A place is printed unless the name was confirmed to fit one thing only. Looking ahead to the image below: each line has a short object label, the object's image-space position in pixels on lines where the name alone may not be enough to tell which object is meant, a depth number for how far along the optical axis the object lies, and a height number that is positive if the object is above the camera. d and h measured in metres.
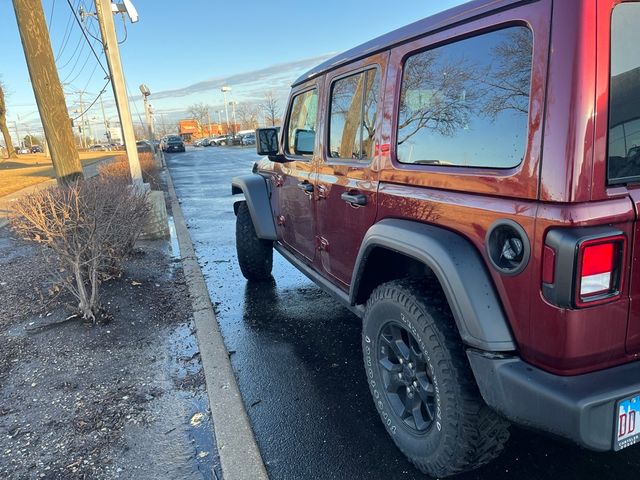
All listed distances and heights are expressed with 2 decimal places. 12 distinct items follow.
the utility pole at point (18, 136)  101.47 +1.45
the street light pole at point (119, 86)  7.61 +0.77
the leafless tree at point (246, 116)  95.94 +1.43
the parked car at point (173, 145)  46.41 -1.44
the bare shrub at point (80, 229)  4.00 -0.79
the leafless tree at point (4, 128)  46.03 +1.52
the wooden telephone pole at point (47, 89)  6.48 +0.71
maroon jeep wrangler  1.53 -0.46
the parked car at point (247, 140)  56.79 -1.92
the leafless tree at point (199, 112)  111.00 +3.46
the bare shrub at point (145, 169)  10.51 -0.93
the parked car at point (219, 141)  64.81 -2.05
